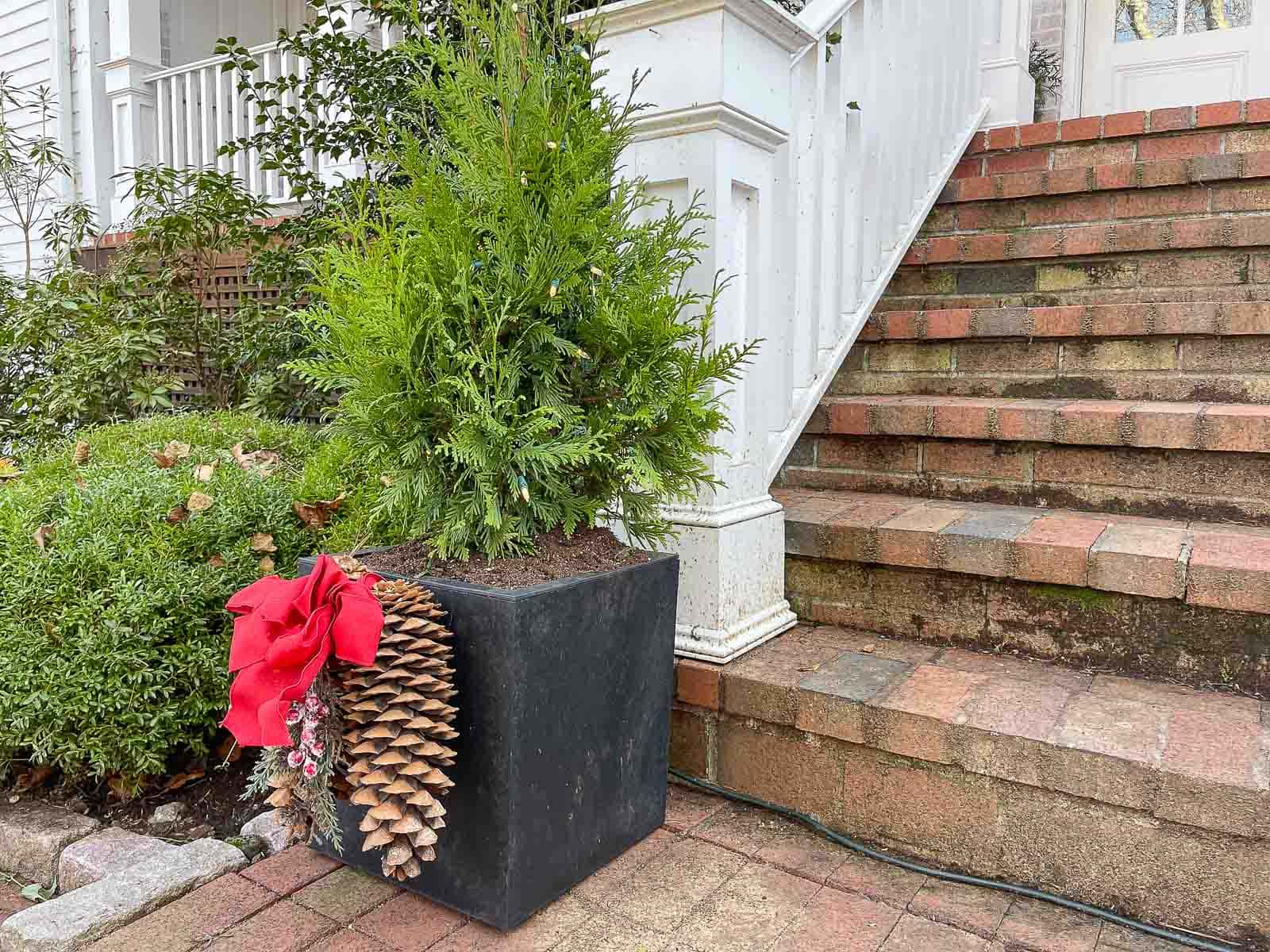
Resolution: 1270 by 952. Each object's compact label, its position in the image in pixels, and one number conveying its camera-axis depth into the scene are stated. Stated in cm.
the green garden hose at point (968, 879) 138
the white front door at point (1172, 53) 469
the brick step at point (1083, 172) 289
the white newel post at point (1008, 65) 411
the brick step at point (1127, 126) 315
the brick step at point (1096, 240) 264
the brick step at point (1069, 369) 239
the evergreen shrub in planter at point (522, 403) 137
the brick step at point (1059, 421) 208
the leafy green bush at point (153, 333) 333
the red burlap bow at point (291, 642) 120
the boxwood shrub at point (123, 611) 177
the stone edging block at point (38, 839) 181
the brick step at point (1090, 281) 265
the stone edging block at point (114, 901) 139
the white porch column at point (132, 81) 657
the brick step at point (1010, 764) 139
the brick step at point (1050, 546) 171
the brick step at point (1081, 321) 237
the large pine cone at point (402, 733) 124
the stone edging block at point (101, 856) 167
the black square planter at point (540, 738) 134
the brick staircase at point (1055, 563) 147
